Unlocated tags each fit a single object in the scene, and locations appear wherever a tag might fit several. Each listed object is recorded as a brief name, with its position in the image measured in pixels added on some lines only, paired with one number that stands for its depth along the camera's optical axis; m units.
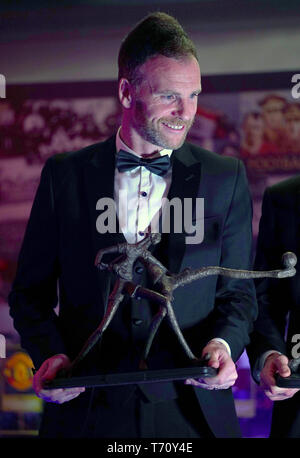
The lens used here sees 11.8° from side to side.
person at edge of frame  3.19
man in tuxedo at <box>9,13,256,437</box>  3.10
